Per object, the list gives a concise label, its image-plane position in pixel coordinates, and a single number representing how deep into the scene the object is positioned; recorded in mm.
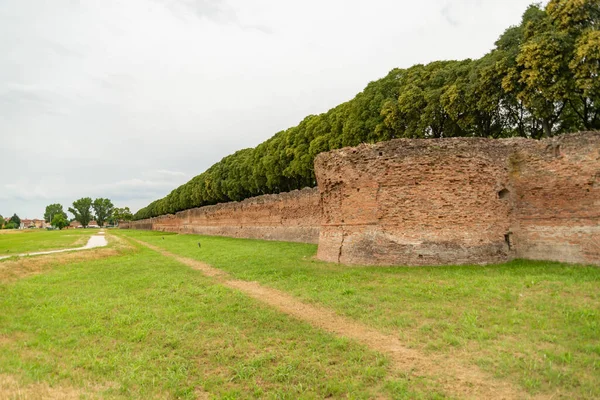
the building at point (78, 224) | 177000
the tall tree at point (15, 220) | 152238
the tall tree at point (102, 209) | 147700
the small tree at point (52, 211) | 151662
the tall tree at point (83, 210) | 140250
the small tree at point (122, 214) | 145500
